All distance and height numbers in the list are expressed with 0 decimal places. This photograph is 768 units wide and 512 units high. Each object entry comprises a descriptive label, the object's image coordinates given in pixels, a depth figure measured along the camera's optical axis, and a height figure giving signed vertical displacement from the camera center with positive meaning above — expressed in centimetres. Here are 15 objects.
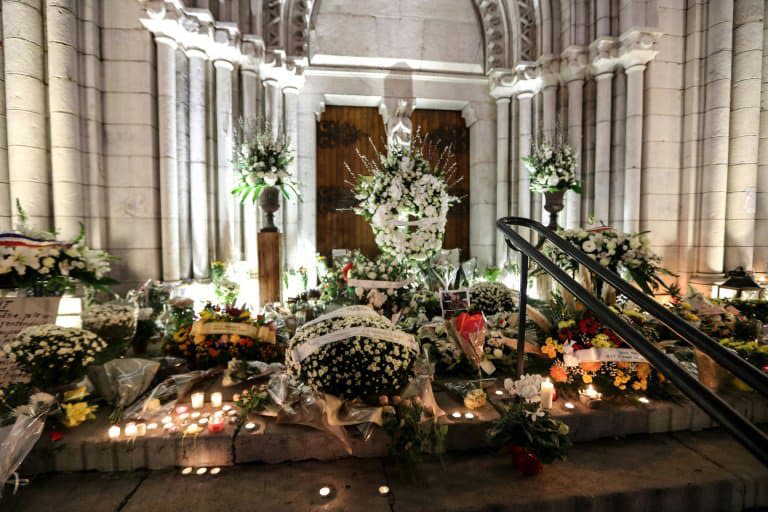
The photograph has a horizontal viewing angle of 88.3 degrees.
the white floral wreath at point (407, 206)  424 +29
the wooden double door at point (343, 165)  697 +120
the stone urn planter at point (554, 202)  574 +44
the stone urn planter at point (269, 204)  516 +39
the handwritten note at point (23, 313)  253 -52
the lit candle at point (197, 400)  228 -97
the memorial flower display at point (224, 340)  286 -79
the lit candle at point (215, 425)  203 -99
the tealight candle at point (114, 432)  198 -100
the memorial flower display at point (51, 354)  209 -65
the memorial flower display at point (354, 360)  212 -69
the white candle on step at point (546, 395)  227 -93
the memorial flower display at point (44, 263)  272 -22
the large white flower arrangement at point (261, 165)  506 +89
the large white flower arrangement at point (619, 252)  354 -18
